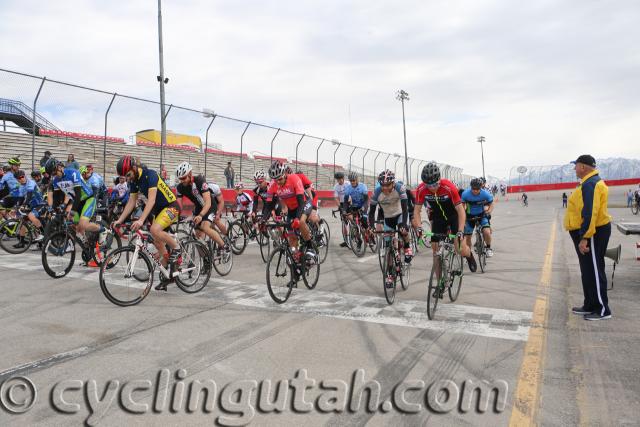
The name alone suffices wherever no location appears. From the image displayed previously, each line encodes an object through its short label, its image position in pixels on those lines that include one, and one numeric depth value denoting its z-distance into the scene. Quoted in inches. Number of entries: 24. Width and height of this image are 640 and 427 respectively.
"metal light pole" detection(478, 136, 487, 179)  3329.2
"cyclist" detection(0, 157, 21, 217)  437.1
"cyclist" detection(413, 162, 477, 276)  237.0
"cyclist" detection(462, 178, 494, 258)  364.5
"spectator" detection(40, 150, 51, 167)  537.3
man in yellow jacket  204.1
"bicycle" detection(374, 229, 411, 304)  243.0
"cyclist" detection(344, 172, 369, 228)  431.5
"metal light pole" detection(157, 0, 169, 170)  762.8
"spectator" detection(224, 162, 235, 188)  863.7
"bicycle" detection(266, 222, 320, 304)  242.8
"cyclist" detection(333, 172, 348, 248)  458.2
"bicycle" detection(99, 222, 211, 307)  238.7
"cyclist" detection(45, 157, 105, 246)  318.0
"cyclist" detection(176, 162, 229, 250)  290.5
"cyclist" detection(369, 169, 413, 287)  277.4
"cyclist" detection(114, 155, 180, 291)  248.2
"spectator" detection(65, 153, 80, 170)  524.1
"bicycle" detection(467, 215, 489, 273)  343.7
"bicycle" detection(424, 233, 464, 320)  215.6
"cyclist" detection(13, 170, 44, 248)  403.2
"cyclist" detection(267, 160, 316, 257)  260.4
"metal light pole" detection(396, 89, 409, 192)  1677.2
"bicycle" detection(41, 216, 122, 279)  302.0
